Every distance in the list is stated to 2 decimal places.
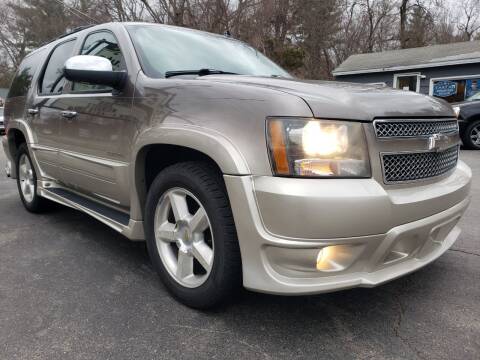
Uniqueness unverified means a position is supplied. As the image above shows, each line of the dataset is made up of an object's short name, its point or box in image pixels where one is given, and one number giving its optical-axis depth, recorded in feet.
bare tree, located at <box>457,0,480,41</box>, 109.19
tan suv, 5.90
